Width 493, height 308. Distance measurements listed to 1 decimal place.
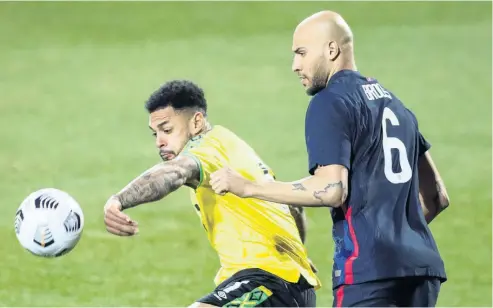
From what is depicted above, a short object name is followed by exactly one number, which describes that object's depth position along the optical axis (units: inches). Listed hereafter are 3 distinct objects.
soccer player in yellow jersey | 542.1
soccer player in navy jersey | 472.1
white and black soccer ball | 559.2
